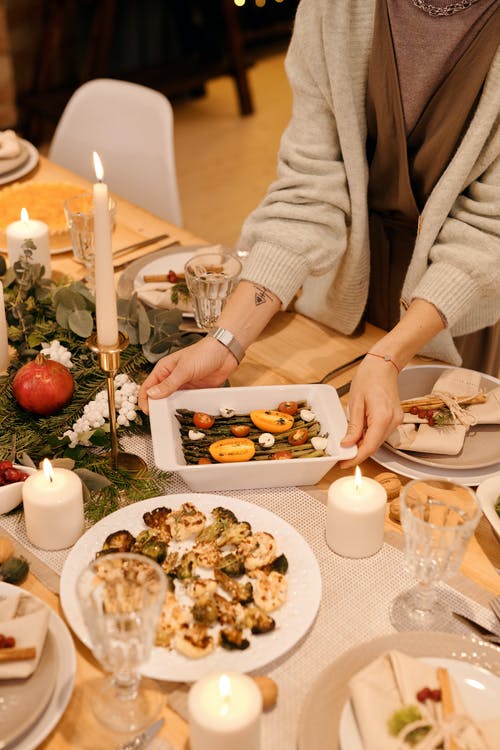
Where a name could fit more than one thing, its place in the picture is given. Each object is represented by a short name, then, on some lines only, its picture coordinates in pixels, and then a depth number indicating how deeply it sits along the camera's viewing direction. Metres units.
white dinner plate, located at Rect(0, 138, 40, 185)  2.28
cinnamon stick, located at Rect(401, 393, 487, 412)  1.41
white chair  2.53
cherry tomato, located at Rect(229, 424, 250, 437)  1.33
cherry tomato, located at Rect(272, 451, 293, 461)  1.29
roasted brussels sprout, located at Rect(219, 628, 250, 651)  1.01
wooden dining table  0.96
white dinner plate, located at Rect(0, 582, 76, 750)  0.92
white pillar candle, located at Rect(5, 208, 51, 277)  1.79
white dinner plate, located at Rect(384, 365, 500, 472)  1.33
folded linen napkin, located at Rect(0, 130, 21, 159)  2.28
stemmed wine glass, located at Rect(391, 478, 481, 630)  1.02
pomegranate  1.37
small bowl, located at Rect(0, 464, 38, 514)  1.21
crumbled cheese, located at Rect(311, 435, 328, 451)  1.30
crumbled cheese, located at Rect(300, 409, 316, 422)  1.36
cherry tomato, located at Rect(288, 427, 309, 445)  1.32
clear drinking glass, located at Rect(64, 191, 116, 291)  1.77
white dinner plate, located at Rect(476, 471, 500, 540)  1.19
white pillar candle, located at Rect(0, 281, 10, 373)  1.49
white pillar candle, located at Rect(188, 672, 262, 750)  0.85
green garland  1.27
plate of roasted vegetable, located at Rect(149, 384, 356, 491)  1.26
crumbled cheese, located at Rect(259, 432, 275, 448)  1.31
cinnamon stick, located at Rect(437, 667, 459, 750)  0.90
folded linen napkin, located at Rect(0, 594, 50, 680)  0.95
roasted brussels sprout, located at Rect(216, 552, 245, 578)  1.11
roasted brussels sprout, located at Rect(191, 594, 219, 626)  1.04
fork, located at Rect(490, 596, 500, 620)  1.10
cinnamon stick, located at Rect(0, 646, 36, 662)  0.96
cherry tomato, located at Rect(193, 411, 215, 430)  1.35
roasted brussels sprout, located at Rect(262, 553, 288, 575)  1.12
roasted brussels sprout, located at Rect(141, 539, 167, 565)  1.12
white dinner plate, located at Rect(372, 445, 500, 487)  1.32
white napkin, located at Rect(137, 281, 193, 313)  1.69
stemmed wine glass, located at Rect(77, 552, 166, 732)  0.90
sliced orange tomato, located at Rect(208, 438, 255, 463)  1.28
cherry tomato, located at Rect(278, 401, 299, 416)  1.38
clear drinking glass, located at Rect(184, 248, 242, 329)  1.53
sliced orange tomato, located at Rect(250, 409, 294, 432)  1.34
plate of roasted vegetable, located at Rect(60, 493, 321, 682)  1.01
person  1.45
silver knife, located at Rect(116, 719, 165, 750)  0.92
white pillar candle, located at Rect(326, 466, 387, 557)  1.15
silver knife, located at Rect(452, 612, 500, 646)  1.07
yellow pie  1.98
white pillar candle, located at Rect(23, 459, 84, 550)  1.14
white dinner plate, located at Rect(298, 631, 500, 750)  0.92
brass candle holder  1.15
